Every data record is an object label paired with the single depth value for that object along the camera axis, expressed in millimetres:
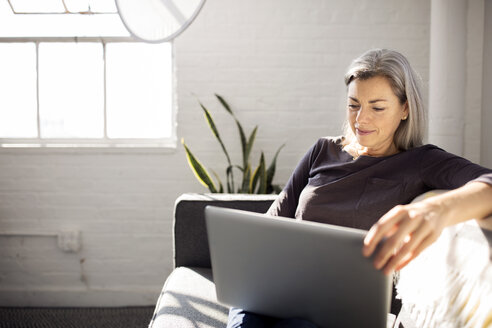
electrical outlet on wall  3054
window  3119
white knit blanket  817
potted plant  2650
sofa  854
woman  1372
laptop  805
